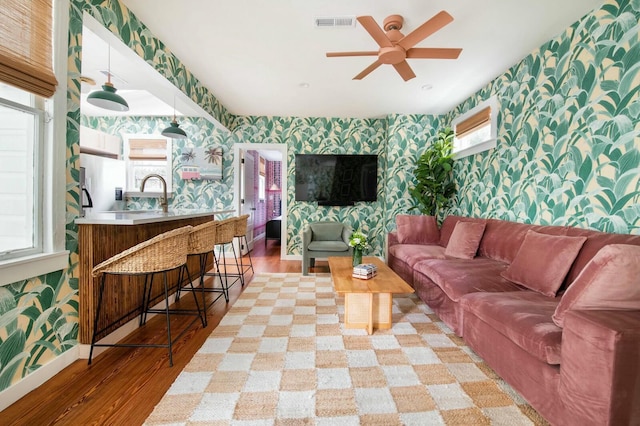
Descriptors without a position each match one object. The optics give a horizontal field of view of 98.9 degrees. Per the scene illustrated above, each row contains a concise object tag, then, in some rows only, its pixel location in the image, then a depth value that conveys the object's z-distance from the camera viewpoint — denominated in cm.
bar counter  184
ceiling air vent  234
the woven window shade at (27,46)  140
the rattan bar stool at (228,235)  299
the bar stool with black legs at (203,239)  243
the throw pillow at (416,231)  391
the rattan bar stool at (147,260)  175
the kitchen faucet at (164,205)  309
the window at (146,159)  500
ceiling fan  209
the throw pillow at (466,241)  305
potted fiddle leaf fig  432
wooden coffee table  220
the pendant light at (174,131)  359
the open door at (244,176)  507
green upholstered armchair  401
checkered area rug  137
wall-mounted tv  508
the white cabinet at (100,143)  442
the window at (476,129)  341
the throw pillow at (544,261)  190
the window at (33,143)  145
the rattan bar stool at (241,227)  345
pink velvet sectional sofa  105
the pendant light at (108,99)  239
